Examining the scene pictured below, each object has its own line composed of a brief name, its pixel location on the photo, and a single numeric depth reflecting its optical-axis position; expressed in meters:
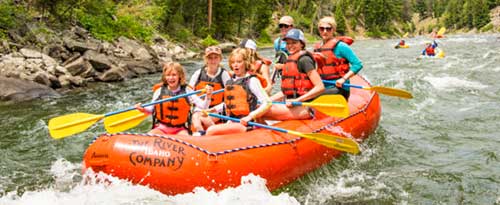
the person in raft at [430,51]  16.55
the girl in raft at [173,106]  4.31
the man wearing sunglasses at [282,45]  5.57
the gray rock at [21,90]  8.34
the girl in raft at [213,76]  4.67
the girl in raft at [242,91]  4.17
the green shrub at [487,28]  63.69
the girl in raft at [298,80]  4.46
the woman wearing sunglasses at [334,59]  5.04
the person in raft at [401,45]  24.28
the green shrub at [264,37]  34.17
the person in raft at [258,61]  4.93
